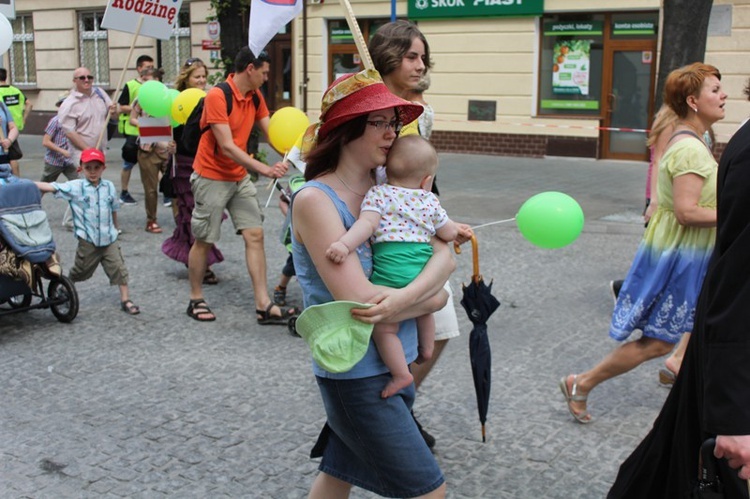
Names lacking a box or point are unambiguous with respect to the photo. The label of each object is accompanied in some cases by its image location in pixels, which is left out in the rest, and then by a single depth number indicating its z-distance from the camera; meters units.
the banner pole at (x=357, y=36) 3.28
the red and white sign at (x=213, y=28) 18.30
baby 2.64
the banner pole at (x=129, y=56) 7.86
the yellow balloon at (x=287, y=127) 5.82
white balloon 7.64
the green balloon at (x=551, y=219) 3.58
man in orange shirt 6.16
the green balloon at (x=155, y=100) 8.88
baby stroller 5.98
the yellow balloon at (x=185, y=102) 7.88
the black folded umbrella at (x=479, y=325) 3.33
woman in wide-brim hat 2.59
